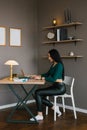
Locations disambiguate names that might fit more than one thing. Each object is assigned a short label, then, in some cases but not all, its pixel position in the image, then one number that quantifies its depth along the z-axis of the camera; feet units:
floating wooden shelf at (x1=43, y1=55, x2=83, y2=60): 14.74
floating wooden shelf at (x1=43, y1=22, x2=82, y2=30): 14.56
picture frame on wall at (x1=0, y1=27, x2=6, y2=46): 15.57
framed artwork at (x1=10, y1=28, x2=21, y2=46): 16.22
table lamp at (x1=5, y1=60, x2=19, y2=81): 14.12
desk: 12.42
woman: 13.20
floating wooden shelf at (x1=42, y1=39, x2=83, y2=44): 14.78
